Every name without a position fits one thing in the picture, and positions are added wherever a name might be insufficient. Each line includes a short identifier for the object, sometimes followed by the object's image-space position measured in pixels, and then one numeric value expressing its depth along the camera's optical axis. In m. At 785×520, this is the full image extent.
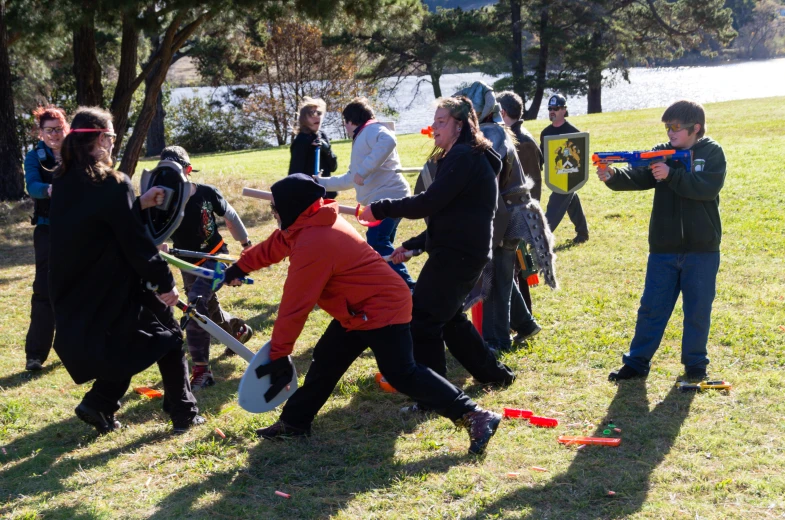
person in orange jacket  4.29
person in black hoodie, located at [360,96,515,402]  4.78
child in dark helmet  6.02
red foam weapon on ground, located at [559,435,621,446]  4.67
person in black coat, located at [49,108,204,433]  4.39
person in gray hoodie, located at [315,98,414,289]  6.59
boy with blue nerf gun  5.24
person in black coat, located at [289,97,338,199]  7.52
